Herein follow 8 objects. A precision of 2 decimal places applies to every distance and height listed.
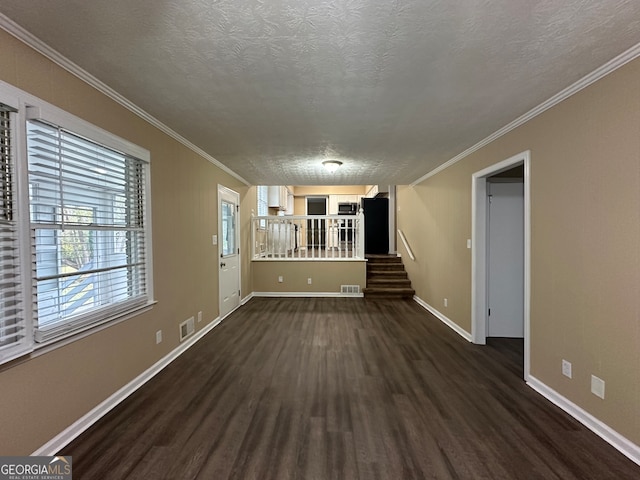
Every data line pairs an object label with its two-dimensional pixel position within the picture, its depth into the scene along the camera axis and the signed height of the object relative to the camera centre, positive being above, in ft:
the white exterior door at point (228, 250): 14.66 -0.82
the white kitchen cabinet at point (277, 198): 28.63 +3.94
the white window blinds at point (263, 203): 22.89 +3.02
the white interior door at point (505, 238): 11.64 -0.16
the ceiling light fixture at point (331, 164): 13.57 +3.45
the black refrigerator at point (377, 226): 28.53 +0.88
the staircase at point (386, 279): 20.06 -3.24
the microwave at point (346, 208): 37.07 +3.52
